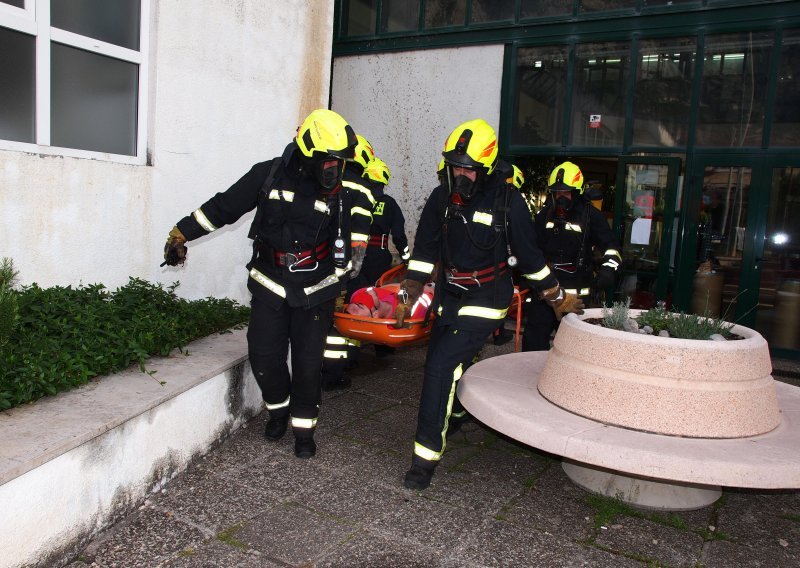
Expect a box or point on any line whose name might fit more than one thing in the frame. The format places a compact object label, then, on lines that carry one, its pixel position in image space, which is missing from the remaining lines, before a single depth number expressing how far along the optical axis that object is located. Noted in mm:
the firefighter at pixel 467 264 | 3973
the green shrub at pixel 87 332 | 3359
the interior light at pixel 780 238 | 7889
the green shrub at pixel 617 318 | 4113
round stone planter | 3463
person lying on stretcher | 5301
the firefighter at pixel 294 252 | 4188
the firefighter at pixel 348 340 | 5453
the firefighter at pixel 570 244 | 5961
